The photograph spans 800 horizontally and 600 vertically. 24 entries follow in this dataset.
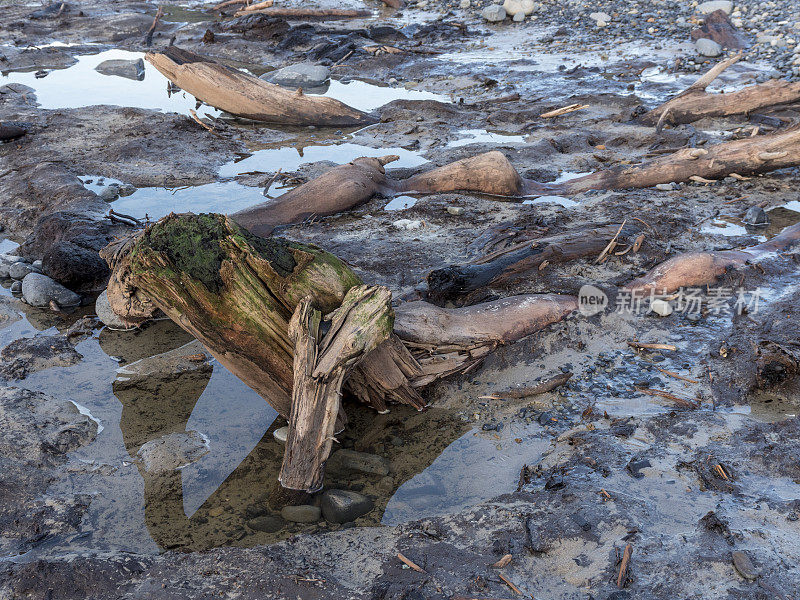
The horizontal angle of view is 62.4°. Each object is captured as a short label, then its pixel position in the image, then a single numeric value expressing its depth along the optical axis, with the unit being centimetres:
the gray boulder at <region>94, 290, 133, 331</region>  521
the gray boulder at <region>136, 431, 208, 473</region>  381
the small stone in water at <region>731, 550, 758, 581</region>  274
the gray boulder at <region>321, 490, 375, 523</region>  338
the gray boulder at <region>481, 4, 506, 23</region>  1502
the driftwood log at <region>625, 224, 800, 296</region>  509
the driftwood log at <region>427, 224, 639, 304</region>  507
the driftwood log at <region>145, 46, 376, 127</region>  989
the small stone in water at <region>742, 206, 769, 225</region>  636
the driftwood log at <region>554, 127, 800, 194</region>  714
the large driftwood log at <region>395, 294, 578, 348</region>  424
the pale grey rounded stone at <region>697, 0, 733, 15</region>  1409
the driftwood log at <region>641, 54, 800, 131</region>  868
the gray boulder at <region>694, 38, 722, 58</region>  1170
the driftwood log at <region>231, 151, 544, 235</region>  666
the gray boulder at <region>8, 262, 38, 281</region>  588
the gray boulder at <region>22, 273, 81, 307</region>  550
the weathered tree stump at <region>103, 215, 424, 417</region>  364
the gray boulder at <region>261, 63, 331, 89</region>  1213
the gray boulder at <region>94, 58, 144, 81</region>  1284
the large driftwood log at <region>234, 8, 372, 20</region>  1529
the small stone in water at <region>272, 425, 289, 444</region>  401
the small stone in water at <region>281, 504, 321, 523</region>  337
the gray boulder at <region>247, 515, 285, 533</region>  335
